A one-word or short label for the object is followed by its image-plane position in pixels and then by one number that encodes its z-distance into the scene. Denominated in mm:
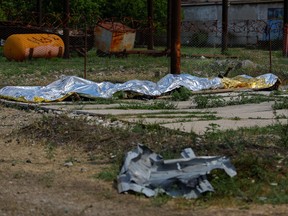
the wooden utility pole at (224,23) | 36584
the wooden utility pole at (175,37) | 21344
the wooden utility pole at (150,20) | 36331
